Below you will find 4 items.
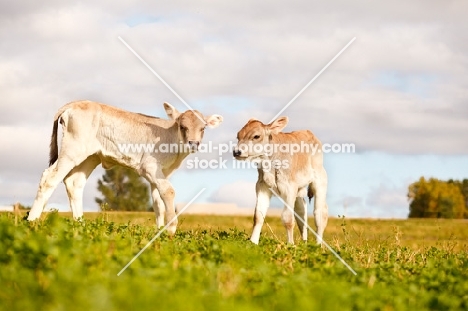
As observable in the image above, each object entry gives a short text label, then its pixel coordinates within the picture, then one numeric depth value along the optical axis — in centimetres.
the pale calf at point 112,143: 1761
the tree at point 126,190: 7900
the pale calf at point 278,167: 1609
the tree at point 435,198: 8481
